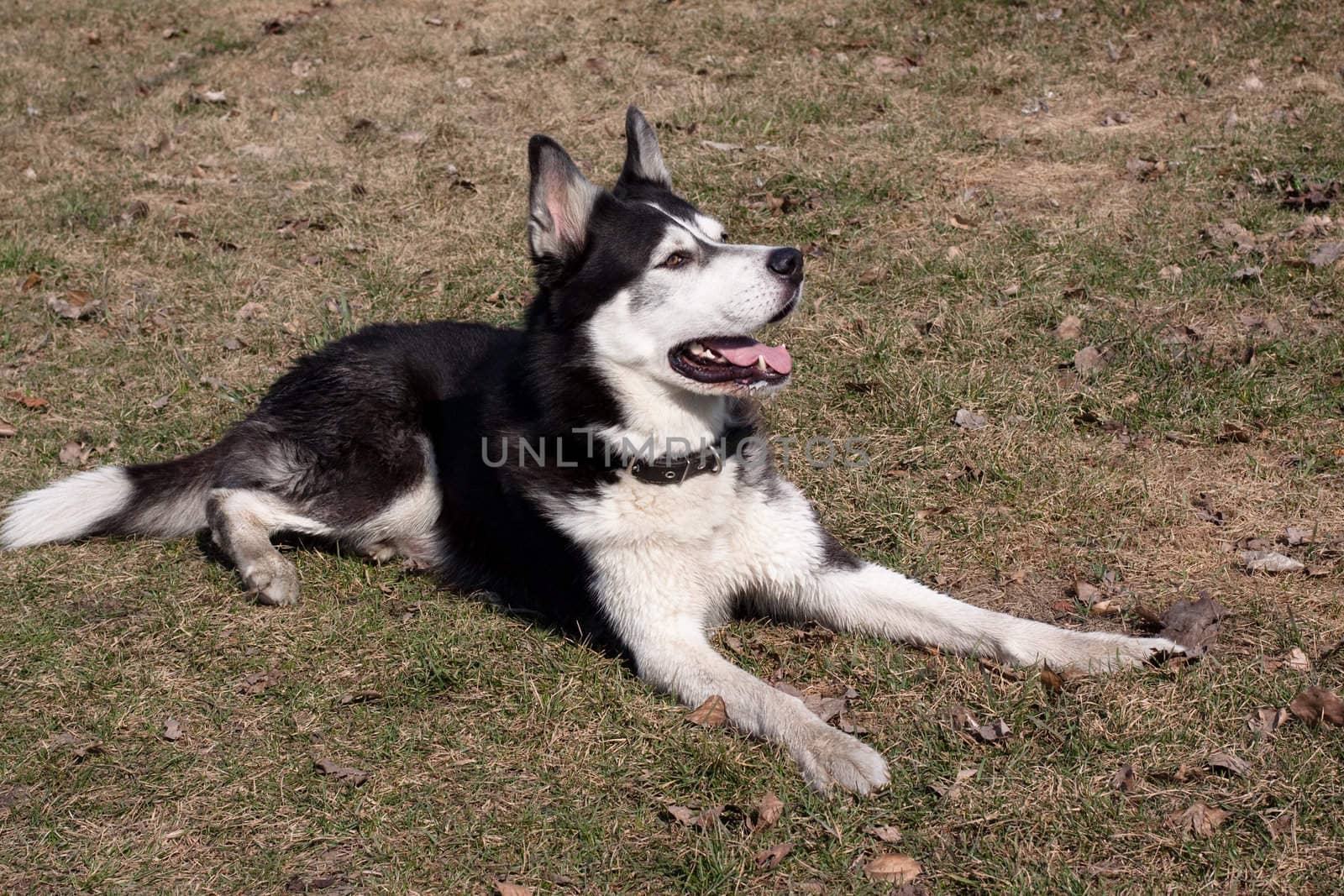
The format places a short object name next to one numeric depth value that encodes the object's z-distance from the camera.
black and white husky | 3.73
